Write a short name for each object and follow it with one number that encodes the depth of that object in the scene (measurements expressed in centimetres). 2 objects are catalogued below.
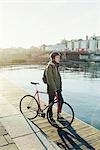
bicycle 655
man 620
